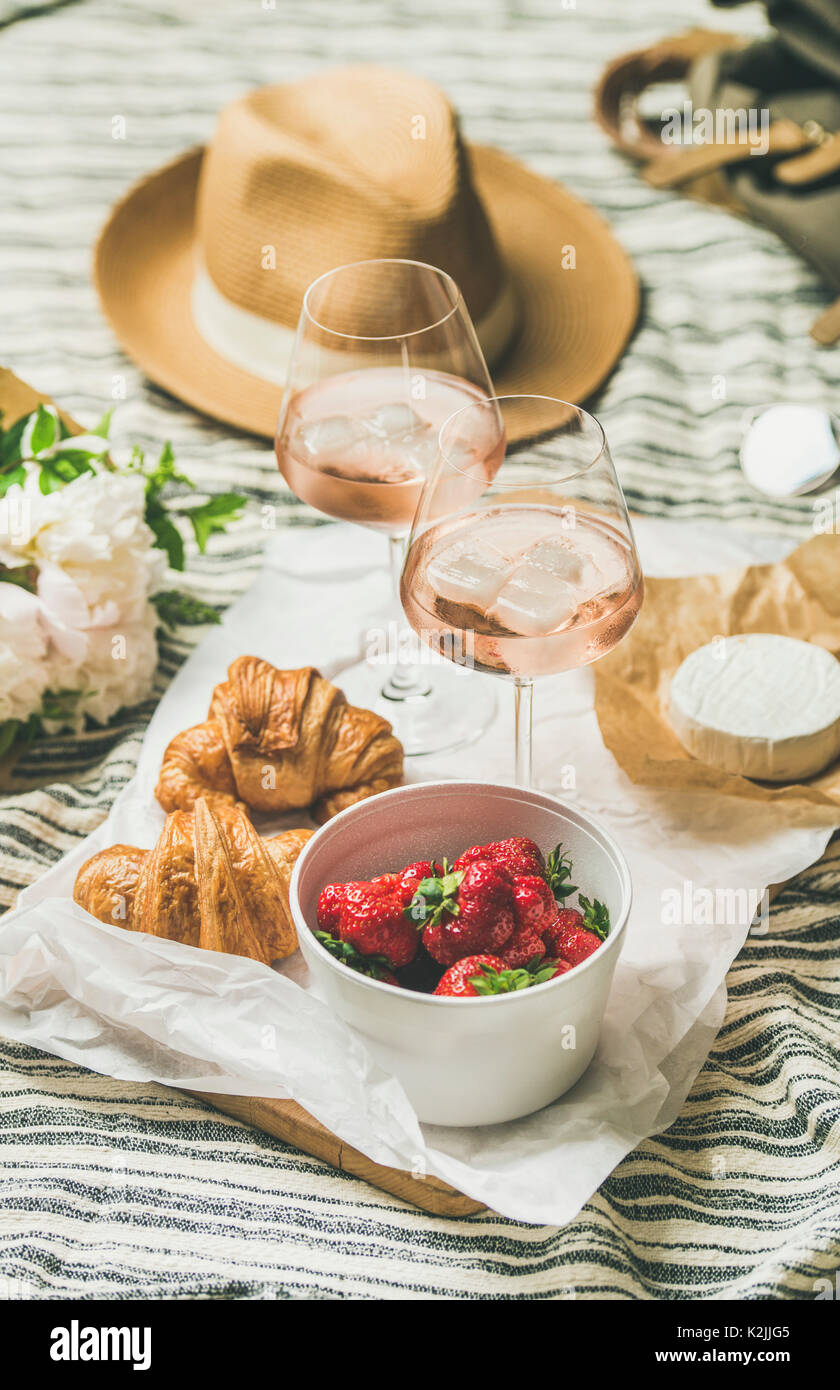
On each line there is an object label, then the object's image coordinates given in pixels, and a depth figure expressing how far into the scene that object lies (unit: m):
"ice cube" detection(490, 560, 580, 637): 0.86
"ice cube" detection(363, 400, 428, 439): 1.05
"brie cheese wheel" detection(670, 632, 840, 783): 1.07
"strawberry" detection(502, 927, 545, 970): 0.78
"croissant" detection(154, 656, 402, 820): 1.04
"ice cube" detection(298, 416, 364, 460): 1.04
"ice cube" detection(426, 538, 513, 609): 0.88
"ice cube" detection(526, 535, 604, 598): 0.89
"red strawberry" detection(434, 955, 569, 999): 0.77
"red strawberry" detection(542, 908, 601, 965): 0.80
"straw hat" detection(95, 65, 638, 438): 1.55
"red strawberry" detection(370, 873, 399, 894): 0.81
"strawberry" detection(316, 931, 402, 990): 0.80
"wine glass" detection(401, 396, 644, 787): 0.87
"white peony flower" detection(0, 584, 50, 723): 1.11
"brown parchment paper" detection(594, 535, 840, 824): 1.14
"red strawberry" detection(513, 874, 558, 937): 0.78
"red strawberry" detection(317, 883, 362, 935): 0.82
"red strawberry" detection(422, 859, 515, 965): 0.77
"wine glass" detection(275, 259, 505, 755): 1.03
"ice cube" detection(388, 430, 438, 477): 1.03
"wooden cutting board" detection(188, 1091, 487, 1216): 0.83
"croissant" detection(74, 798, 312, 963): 0.90
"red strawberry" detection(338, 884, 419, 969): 0.79
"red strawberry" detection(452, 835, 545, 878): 0.82
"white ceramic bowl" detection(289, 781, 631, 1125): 0.77
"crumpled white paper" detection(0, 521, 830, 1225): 0.82
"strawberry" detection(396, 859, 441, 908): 0.81
